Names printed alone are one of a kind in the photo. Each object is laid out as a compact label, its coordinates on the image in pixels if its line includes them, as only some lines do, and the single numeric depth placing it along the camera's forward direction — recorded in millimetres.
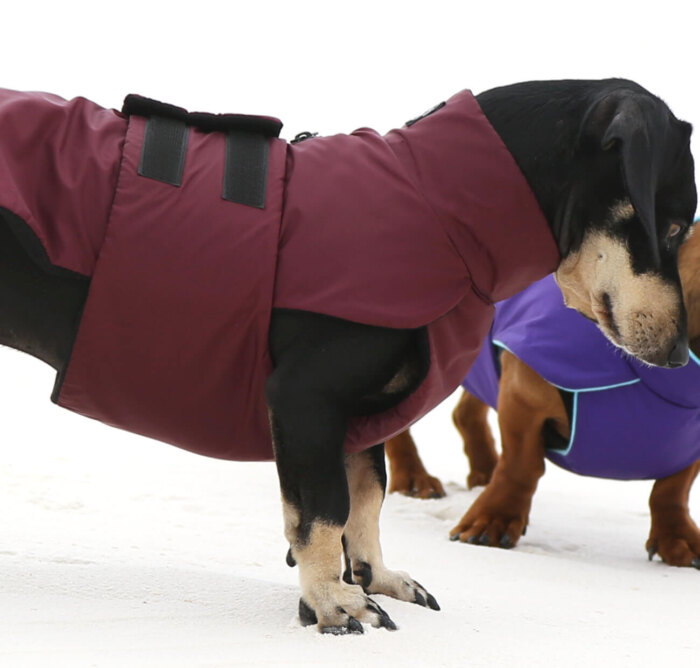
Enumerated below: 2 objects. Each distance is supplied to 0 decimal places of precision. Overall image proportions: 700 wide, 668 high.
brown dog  7531
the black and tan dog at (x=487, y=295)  4605
